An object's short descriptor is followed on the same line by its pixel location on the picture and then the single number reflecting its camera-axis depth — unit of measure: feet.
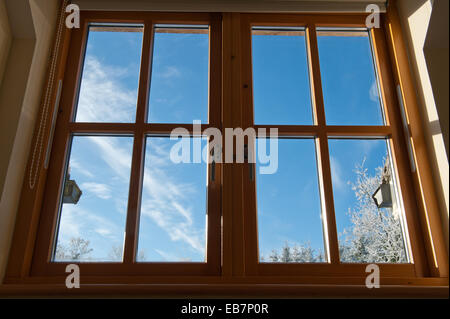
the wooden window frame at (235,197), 5.01
